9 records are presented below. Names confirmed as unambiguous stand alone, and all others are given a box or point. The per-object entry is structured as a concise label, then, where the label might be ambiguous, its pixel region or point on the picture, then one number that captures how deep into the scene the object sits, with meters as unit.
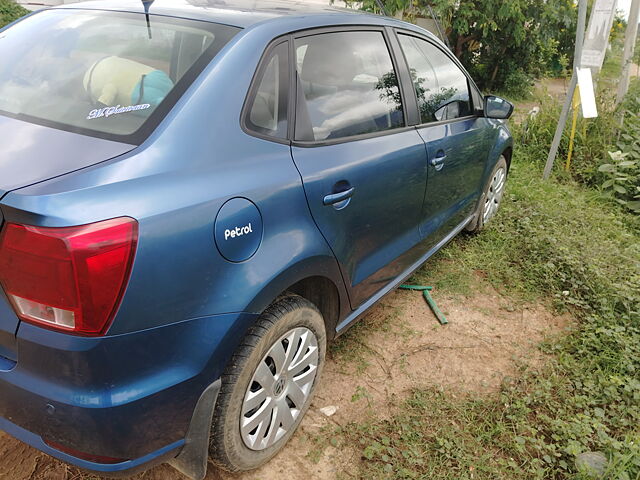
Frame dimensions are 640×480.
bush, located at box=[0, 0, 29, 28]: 11.06
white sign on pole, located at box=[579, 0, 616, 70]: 5.57
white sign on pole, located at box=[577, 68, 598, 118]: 5.24
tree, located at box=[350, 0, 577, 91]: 9.23
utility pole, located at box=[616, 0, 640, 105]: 6.11
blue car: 1.39
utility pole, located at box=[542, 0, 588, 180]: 4.82
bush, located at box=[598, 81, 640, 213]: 5.52
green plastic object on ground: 3.32
